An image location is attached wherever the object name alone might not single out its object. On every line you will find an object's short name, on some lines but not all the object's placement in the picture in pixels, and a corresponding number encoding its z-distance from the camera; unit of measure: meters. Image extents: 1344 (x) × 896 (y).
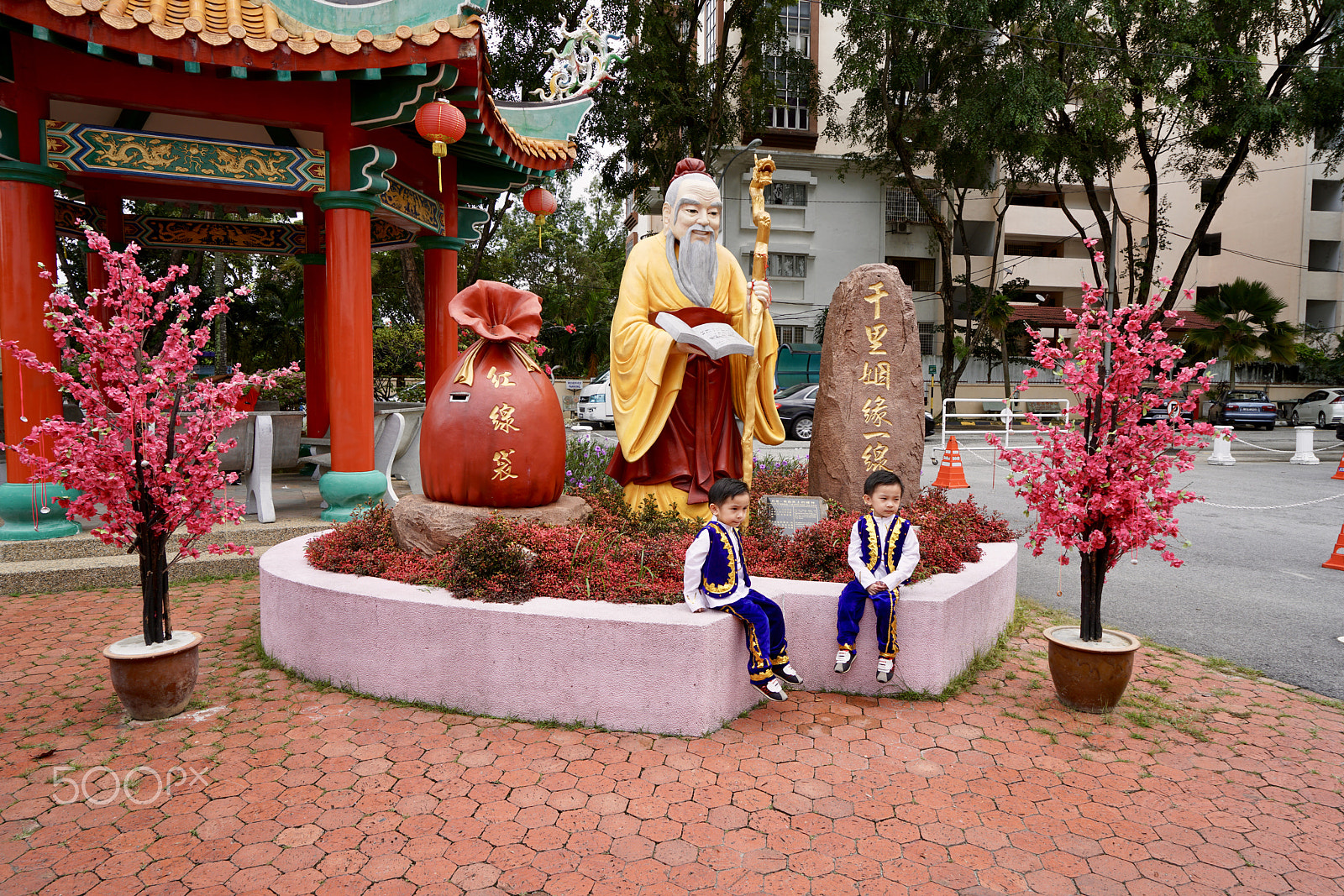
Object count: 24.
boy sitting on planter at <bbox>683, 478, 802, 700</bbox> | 3.80
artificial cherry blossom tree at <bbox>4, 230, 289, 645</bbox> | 3.62
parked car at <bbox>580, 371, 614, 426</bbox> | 20.45
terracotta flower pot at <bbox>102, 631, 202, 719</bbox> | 3.70
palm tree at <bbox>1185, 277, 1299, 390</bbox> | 19.28
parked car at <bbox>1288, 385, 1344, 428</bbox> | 23.02
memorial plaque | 5.27
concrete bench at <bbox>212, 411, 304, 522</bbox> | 6.95
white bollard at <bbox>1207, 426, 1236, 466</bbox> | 15.35
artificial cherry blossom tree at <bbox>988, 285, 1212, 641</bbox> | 3.88
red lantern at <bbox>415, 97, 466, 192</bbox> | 6.43
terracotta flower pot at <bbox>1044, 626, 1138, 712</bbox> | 3.94
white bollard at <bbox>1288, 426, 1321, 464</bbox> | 15.34
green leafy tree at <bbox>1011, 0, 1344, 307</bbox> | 14.60
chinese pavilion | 5.75
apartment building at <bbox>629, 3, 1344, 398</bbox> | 25.75
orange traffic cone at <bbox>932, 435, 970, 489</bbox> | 11.79
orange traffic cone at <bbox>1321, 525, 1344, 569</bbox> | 7.22
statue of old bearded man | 5.27
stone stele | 5.91
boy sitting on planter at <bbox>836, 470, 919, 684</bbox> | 4.00
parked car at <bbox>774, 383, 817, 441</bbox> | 18.55
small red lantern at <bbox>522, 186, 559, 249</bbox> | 9.20
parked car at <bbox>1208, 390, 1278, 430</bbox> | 22.80
